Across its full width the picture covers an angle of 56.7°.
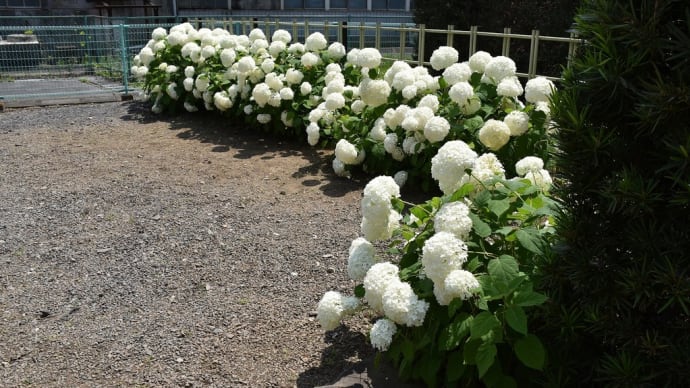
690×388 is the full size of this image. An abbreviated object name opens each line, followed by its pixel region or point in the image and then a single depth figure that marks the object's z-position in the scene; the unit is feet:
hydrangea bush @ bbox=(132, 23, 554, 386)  7.26
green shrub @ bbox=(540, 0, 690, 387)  5.16
